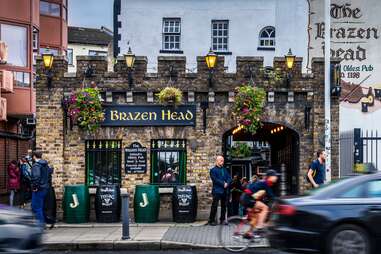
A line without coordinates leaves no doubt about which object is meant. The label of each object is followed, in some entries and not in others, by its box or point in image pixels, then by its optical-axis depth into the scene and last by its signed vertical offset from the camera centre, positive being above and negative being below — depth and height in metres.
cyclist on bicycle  12.16 -1.34
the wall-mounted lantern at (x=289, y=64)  17.09 +1.61
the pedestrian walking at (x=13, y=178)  21.23 -1.58
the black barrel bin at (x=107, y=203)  16.50 -1.83
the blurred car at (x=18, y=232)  8.88 -1.40
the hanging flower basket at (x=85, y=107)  16.89 +0.51
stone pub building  17.33 +0.34
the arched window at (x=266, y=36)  28.42 +3.83
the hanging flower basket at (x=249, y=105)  16.86 +0.56
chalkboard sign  17.36 -0.78
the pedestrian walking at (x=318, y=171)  15.81 -1.00
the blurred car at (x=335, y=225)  9.83 -1.40
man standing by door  15.97 -1.32
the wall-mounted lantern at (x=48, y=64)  17.08 +1.59
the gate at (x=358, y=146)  17.28 -0.46
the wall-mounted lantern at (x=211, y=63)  17.02 +1.63
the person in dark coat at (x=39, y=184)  15.48 -1.29
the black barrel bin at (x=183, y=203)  16.44 -1.82
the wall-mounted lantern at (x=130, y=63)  17.08 +1.62
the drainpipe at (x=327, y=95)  16.61 +0.81
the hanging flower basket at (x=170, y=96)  16.88 +0.79
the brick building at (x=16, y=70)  24.23 +2.09
